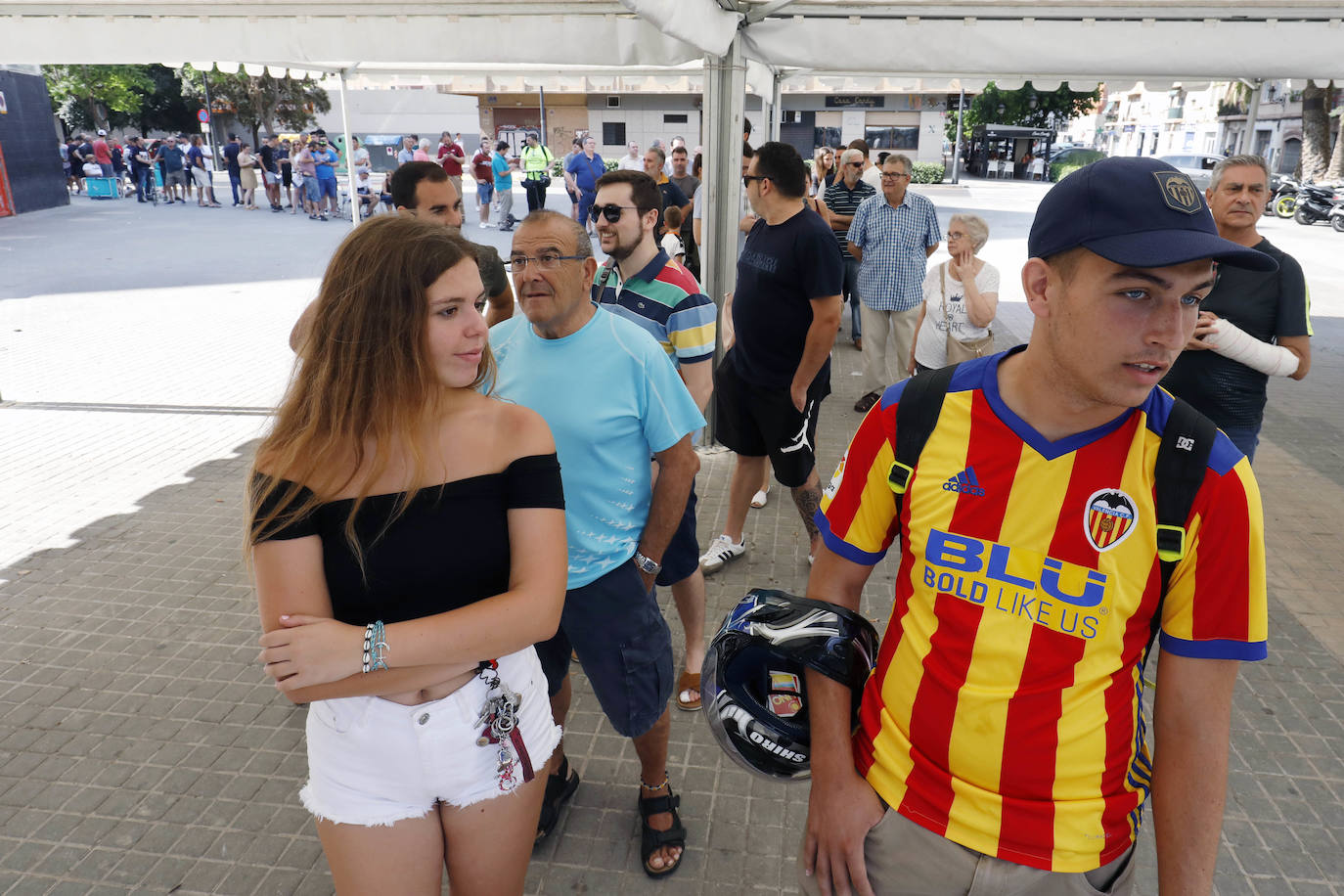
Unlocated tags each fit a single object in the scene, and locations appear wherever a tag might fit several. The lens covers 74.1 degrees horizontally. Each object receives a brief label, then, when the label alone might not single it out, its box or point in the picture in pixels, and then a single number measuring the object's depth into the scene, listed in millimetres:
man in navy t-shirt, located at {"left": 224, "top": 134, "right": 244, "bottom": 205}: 24516
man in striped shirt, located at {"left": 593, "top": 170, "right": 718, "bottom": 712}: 3566
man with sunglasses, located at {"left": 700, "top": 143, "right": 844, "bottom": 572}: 4277
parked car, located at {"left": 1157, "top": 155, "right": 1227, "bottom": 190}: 29000
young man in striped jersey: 1301
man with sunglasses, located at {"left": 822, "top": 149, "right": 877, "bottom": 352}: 9281
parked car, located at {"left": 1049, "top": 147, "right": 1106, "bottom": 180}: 41531
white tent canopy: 5301
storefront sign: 45281
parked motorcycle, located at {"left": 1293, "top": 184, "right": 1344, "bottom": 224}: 23094
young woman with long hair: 1616
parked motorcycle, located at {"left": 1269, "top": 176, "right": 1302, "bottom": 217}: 25250
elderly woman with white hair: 5516
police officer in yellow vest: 18438
